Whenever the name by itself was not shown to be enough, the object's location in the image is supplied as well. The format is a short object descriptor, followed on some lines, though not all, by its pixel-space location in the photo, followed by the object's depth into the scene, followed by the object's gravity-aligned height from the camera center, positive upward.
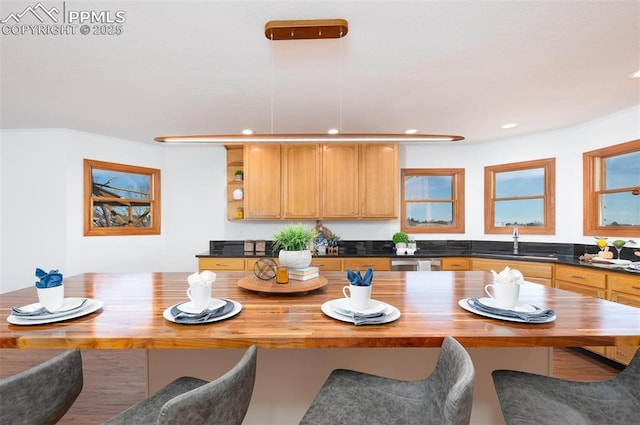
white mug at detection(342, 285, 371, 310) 1.21 -0.38
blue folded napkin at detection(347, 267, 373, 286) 1.20 -0.30
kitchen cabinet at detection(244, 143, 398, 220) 3.90 +0.47
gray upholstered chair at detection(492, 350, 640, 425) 0.95 -0.71
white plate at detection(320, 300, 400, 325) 1.16 -0.46
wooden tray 1.53 -0.44
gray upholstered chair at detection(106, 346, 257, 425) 0.73 -0.57
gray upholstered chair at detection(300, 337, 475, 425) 0.96 -0.74
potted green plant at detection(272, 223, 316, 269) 1.75 -0.23
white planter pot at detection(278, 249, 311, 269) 1.75 -0.30
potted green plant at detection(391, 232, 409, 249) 3.98 -0.42
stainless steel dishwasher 3.65 -0.71
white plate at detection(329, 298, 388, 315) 1.20 -0.44
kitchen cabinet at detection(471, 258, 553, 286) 3.19 -0.70
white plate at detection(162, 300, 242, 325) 1.15 -0.46
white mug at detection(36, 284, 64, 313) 1.19 -0.38
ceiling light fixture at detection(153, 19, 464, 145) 1.57 +0.53
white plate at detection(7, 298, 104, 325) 1.12 -0.45
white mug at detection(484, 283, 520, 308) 1.23 -0.38
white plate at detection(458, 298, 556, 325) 1.13 -0.46
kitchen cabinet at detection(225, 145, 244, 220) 4.17 +0.49
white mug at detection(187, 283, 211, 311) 1.22 -0.37
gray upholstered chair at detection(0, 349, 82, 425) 0.87 -0.63
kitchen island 1.02 -0.47
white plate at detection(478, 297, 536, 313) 1.20 -0.44
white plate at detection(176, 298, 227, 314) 1.21 -0.44
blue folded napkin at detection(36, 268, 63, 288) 1.18 -0.29
